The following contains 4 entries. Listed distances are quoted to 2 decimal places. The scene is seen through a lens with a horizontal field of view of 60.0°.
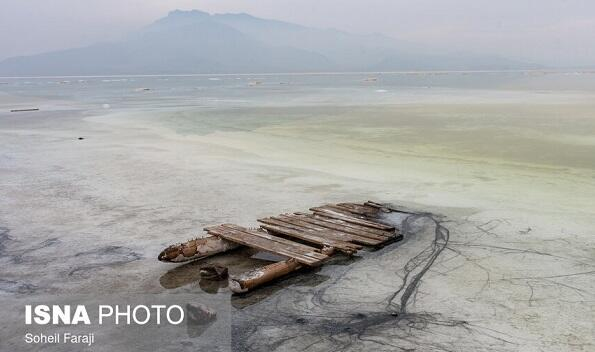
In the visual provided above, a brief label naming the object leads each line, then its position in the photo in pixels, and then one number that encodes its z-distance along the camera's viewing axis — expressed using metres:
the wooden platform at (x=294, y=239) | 6.51
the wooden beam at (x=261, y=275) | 5.98
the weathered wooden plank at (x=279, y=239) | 7.09
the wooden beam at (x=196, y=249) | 6.89
